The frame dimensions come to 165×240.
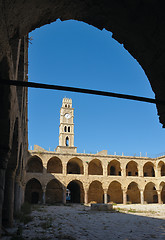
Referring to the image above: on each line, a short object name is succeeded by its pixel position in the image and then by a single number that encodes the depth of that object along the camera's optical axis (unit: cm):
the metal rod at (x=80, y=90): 281
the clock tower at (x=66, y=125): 4153
